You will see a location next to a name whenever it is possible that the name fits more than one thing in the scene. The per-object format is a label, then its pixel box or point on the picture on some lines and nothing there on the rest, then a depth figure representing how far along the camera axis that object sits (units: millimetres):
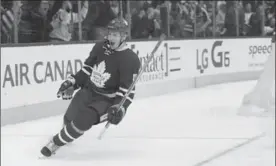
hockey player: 7303
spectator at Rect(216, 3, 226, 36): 18823
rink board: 10687
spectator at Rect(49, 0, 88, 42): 12428
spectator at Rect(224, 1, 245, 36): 19315
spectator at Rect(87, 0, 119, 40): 13563
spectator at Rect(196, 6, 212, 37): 17881
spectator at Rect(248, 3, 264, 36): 19918
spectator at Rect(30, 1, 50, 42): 11957
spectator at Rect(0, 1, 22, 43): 10917
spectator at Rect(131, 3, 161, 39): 15264
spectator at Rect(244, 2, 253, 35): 19797
